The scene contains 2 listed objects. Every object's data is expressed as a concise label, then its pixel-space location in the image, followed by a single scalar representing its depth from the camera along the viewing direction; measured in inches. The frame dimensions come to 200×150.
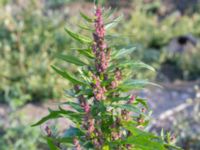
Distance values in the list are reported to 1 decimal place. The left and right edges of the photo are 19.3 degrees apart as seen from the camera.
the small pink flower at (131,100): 70.6
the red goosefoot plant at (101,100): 69.0
